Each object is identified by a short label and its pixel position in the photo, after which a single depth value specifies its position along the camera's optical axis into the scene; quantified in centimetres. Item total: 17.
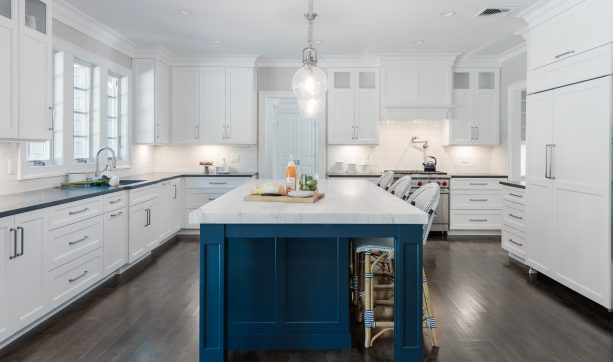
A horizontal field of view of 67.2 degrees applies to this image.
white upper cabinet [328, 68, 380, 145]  718
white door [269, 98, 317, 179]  751
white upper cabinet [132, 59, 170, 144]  646
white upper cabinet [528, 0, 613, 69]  360
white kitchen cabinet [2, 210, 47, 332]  288
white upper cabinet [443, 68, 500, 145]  723
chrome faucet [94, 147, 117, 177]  486
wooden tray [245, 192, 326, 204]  293
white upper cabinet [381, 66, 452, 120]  706
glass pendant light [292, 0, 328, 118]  405
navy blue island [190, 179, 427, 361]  248
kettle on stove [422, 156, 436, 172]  721
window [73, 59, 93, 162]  502
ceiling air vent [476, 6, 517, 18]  474
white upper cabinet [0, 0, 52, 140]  326
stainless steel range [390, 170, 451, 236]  688
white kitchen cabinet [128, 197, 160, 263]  489
